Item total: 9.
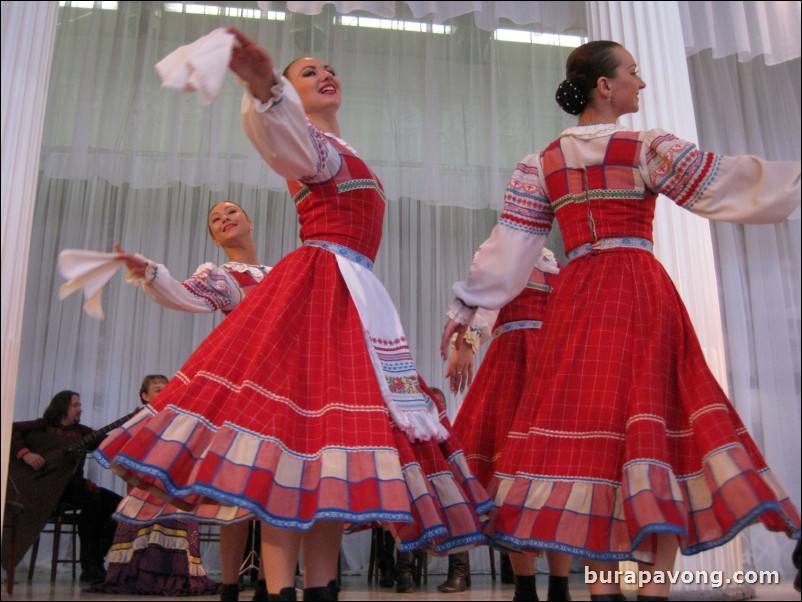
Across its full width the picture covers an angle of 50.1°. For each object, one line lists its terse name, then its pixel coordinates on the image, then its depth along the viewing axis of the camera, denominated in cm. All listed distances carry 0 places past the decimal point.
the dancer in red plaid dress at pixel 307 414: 197
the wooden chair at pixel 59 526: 504
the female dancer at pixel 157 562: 441
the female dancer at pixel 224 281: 257
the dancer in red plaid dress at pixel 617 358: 204
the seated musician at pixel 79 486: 499
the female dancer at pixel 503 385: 267
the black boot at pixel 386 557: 525
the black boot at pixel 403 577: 488
